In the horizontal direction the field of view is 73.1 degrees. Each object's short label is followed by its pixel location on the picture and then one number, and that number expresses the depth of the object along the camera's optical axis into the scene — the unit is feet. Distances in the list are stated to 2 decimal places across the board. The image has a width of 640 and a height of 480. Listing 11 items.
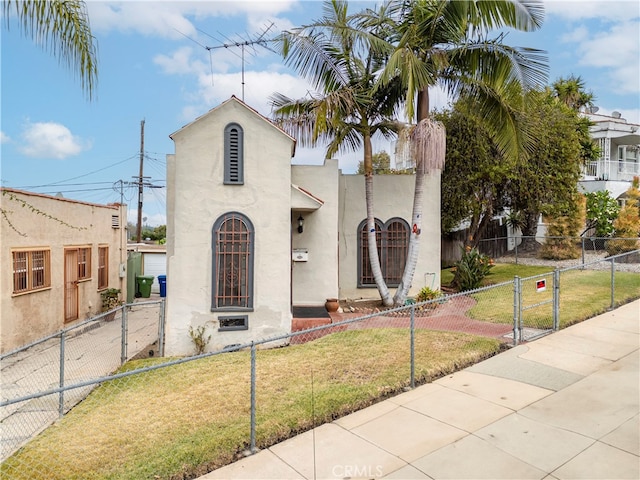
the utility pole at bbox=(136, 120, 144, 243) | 90.93
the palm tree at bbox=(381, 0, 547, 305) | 34.83
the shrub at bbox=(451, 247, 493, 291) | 47.65
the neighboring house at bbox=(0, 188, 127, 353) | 32.32
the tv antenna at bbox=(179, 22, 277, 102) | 38.70
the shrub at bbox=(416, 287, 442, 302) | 40.42
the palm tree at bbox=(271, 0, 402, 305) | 38.09
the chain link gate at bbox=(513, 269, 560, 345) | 26.03
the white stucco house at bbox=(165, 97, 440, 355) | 31.65
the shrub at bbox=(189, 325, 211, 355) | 31.40
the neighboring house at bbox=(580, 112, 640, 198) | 83.66
